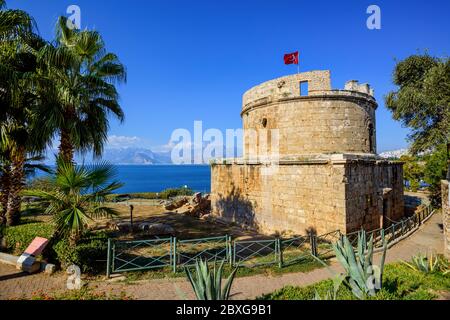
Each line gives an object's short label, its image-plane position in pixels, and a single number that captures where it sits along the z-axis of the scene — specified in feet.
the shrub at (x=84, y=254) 24.29
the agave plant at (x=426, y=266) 22.68
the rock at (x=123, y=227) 45.14
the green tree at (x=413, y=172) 92.85
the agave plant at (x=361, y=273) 16.93
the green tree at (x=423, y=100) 41.60
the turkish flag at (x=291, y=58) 49.11
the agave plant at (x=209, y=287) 15.52
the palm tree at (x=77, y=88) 28.81
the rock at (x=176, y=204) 72.90
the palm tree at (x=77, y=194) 22.93
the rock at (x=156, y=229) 43.86
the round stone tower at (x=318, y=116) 44.62
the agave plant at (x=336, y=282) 14.97
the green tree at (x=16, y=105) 27.17
